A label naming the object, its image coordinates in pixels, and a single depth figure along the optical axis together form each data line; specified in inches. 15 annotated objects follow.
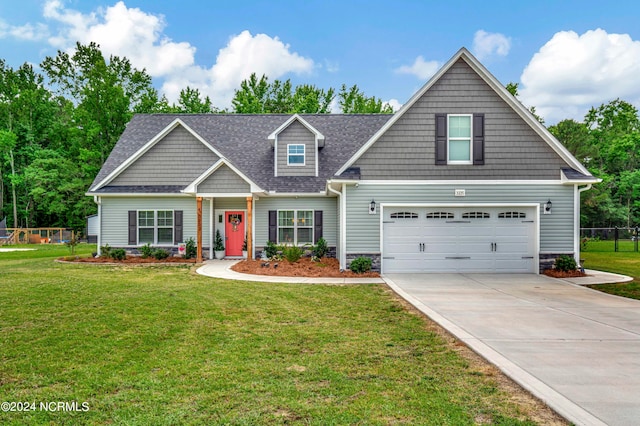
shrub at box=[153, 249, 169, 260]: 629.9
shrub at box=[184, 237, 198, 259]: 644.1
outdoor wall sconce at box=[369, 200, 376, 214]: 496.7
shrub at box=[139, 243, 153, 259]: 640.4
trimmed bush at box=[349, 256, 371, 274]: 487.8
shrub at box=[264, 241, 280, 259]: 624.7
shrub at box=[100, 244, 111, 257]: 641.5
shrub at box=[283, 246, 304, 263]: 558.2
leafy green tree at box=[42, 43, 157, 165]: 1254.9
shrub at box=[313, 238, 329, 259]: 628.8
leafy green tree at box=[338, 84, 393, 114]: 1436.0
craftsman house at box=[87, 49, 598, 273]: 496.7
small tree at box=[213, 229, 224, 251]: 672.4
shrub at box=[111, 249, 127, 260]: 627.8
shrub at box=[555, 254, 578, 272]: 484.7
